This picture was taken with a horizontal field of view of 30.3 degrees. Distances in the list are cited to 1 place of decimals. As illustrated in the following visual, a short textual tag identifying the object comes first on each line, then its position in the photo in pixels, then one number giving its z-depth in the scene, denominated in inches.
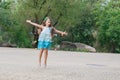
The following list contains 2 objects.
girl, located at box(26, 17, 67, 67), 267.9
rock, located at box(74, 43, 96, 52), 682.9
